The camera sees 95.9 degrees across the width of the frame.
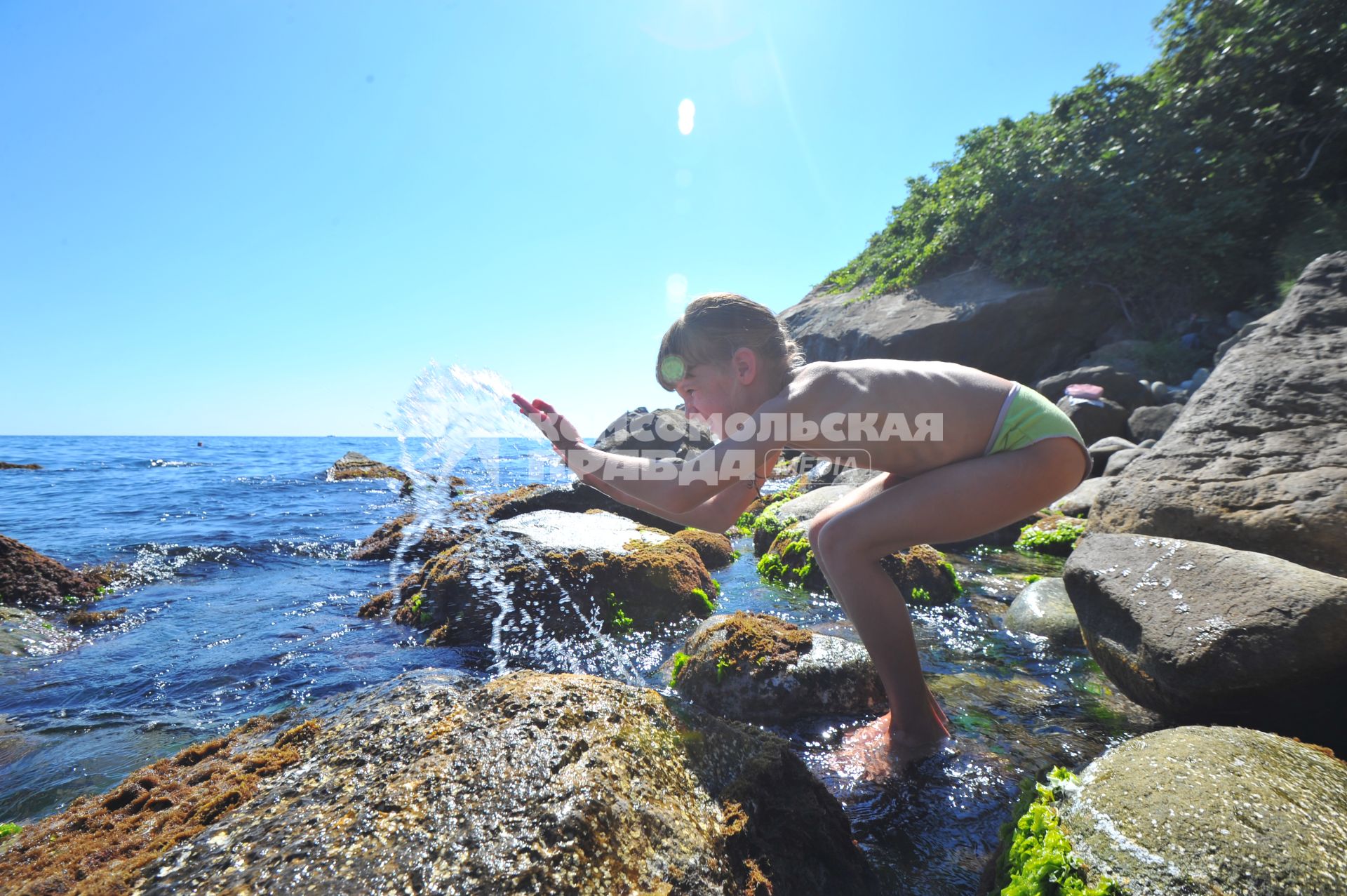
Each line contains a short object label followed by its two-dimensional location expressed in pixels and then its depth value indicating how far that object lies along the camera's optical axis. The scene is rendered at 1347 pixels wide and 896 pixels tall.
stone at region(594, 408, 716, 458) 12.54
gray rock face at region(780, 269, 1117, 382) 16.19
